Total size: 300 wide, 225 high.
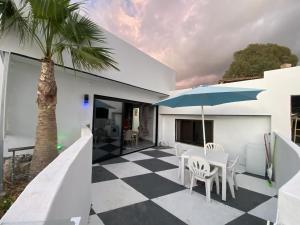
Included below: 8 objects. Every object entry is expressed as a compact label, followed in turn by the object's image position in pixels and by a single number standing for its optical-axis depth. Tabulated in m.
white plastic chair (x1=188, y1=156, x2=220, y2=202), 3.25
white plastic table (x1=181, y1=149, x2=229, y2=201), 3.36
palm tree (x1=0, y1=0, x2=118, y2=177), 2.69
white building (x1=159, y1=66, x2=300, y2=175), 4.85
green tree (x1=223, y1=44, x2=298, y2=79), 12.27
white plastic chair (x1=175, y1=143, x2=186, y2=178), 4.55
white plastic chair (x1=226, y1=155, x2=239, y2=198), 3.50
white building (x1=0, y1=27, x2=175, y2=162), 3.78
